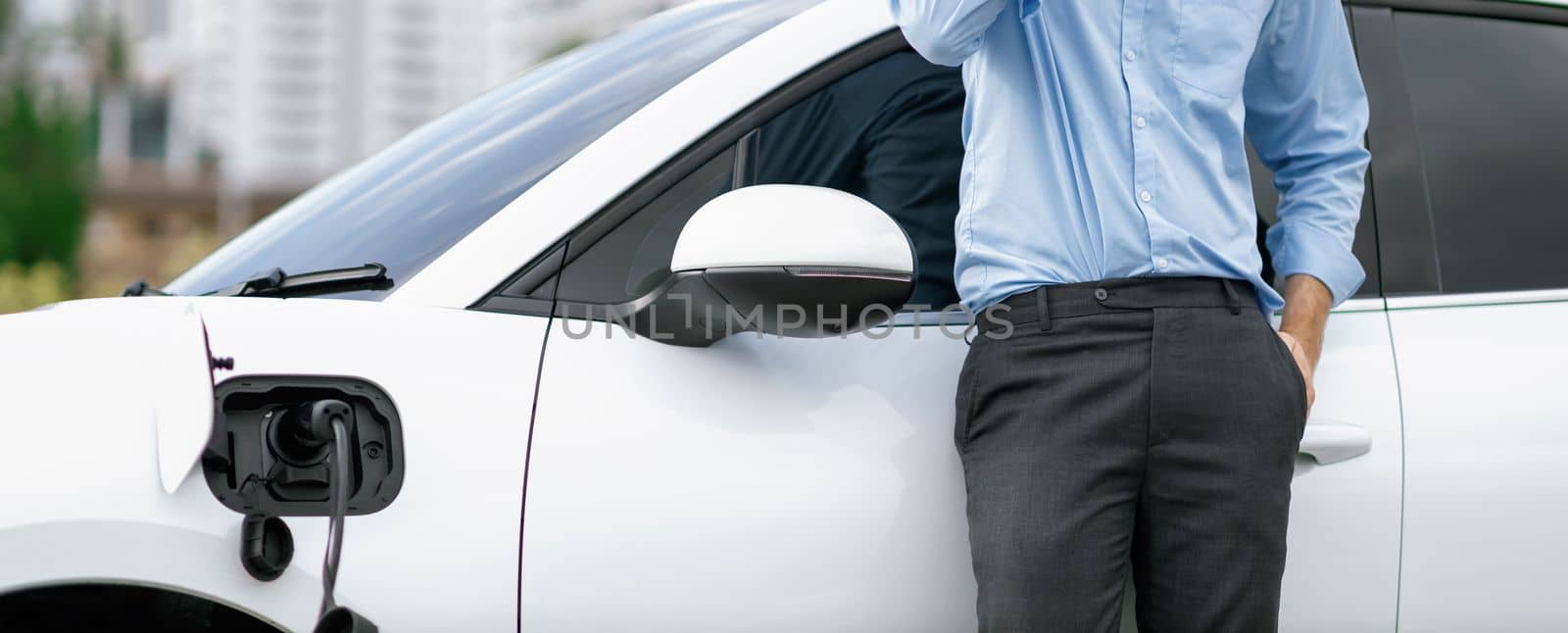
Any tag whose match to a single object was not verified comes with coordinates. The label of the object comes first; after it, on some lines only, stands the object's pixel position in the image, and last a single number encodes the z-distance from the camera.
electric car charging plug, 4.47
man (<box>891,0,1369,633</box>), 4.55
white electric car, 4.49
